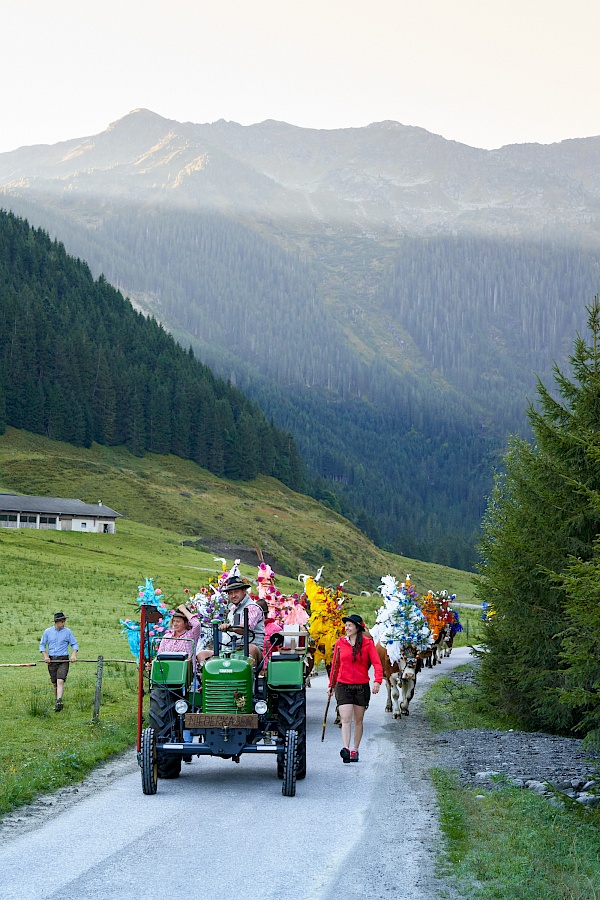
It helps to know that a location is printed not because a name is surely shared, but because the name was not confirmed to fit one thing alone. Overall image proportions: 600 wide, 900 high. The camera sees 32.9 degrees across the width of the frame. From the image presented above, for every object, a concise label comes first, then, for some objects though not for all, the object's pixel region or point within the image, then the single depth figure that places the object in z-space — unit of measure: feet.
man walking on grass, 75.00
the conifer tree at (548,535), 69.46
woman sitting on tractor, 50.11
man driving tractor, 48.62
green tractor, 44.14
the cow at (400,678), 78.69
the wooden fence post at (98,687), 68.08
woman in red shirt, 54.54
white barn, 354.80
